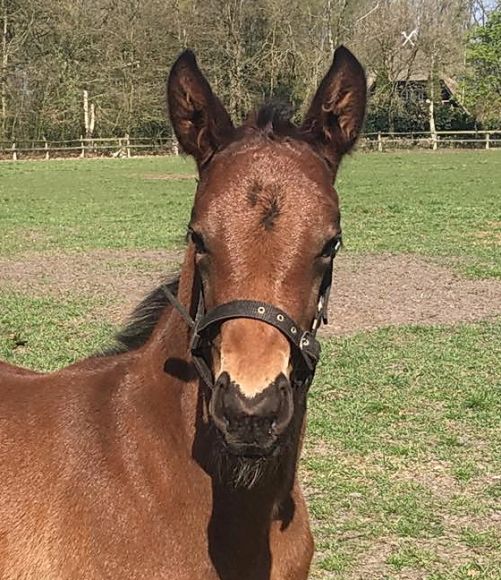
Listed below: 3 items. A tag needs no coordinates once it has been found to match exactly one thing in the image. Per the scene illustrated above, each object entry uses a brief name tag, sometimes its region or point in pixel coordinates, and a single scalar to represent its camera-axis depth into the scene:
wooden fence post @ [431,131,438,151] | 49.44
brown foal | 2.38
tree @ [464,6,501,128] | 52.62
